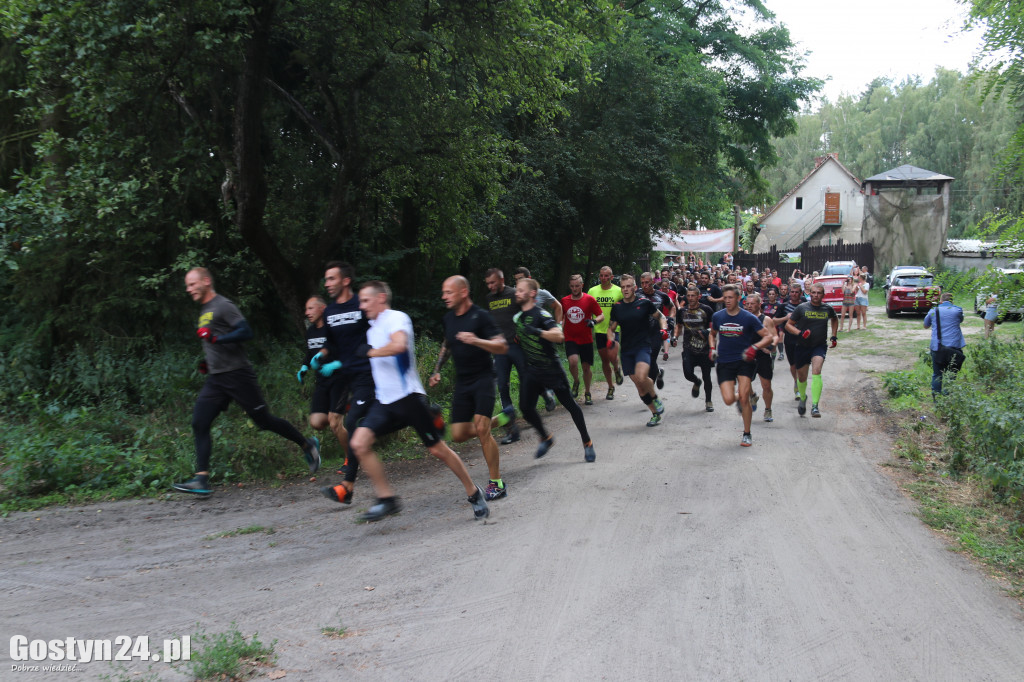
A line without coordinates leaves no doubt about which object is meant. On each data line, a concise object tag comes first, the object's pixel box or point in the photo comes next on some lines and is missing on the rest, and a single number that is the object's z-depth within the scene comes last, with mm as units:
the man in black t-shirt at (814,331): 11102
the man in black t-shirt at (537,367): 8211
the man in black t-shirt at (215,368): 7172
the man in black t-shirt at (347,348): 7059
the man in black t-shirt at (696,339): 11297
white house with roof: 59438
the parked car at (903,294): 25547
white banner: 37438
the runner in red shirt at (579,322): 11375
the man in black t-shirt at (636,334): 10242
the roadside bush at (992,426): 6742
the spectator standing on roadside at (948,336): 11234
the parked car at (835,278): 26516
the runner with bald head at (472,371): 6840
